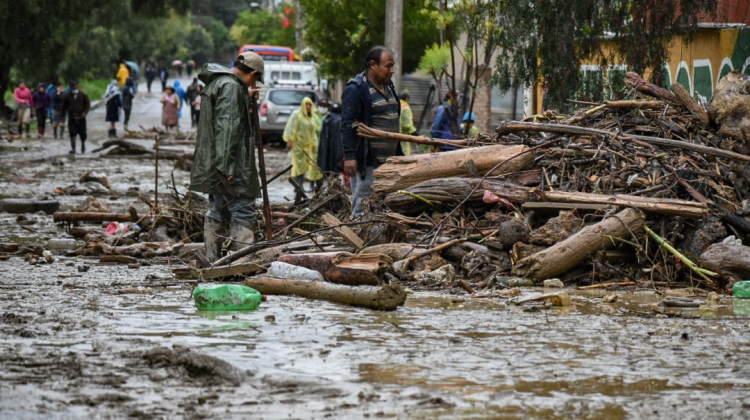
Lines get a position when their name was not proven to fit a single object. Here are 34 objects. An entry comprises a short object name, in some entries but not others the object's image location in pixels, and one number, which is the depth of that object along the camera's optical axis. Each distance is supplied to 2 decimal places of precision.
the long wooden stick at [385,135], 17.12
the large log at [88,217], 21.84
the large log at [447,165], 16.41
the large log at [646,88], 17.70
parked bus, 102.04
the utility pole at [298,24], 108.50
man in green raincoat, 15.74
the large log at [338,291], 12.22
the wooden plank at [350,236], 15.74
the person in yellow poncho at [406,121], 27.13
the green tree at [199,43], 198.83
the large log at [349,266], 13.43
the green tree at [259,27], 138.96
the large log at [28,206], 26.01
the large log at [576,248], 14.22
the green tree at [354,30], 50.91
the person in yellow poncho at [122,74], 92.43
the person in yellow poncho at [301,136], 31.53
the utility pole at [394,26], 29.57
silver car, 58.20
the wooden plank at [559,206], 14.98
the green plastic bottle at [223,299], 12.34
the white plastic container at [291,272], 13.85
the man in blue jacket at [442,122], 33.76
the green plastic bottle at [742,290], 13.48
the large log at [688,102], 16.98
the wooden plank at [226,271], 14.58
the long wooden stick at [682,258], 14.03
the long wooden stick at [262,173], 16.24
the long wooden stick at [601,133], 15.55
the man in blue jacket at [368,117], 17.27
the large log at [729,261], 13.89
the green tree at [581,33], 26.79
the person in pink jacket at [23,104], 63.39
